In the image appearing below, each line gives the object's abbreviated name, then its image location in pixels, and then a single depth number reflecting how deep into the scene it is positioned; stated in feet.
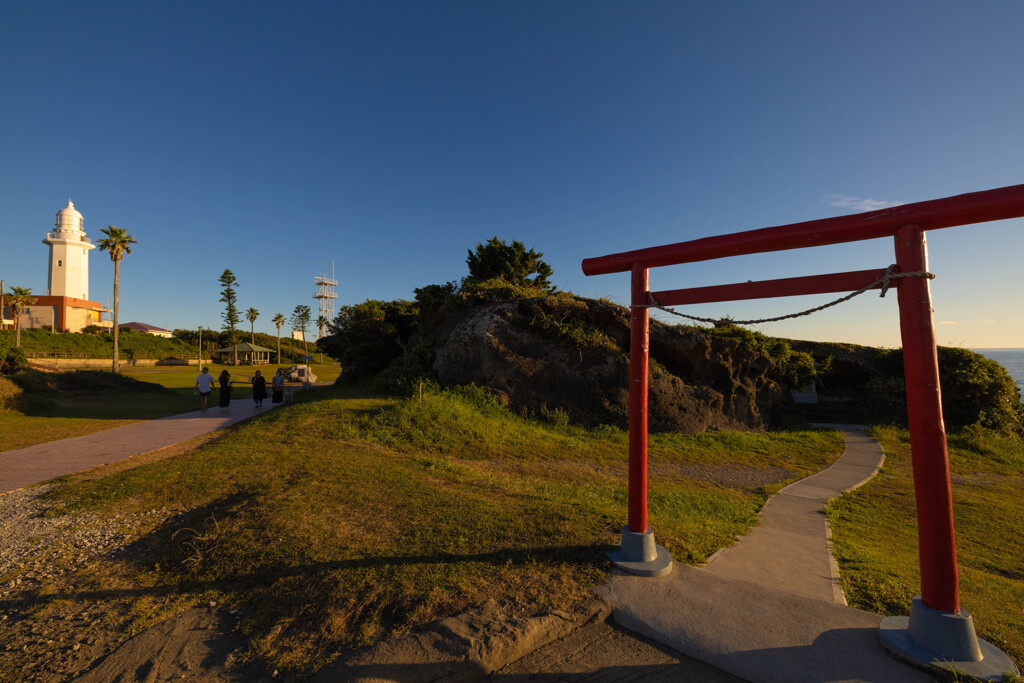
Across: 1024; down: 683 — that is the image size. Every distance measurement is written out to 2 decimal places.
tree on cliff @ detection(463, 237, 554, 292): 69.36
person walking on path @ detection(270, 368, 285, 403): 51.57
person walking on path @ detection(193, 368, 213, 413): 44.98
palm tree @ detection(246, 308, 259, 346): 238.23
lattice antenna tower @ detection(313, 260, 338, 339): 315.58
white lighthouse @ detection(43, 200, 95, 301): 190.39
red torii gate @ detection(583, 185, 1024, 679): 9.15
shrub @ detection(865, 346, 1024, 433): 48.06
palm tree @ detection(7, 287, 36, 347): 134.62
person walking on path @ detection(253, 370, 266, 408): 48.49
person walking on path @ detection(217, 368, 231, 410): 46.96
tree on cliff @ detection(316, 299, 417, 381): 64.85
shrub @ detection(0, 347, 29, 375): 52.09
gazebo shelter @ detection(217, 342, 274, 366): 180.45
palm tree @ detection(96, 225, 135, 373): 90.43
